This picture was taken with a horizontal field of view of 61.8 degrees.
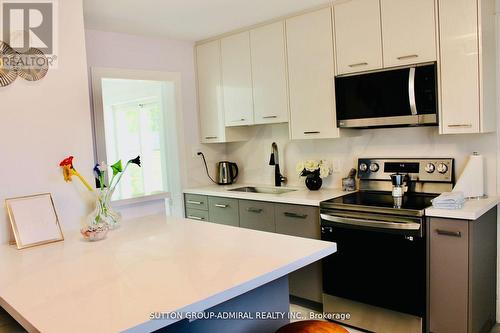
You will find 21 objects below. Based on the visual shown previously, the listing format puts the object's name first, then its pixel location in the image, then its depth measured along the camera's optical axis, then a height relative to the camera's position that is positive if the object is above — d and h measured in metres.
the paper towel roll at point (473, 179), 2.68 -0.34
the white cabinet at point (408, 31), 2.62 +0.63
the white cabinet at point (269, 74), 3.44 +0.53
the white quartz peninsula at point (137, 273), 1.18 -0.47
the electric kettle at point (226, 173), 4.18 -0.35
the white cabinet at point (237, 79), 3.70 +0.53
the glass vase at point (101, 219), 2.04 -0.39
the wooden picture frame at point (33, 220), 2.03 -0.36
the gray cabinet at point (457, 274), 2.35 -0.85
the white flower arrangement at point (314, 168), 3.39 -0.28
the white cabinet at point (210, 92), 3.97 +0.45
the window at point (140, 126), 3.52 +0.19
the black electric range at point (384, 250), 2.52 -0.75
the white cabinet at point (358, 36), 2.85 +0.67
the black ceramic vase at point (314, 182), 3.42 -0.39
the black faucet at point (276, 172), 3.82 -0.33
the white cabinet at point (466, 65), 2.46 +0.37
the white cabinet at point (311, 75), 3.13 +0.45
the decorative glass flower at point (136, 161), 2.21 -0.10
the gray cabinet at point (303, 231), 3.01 -0.71
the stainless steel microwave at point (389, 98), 2.65 +0.22
